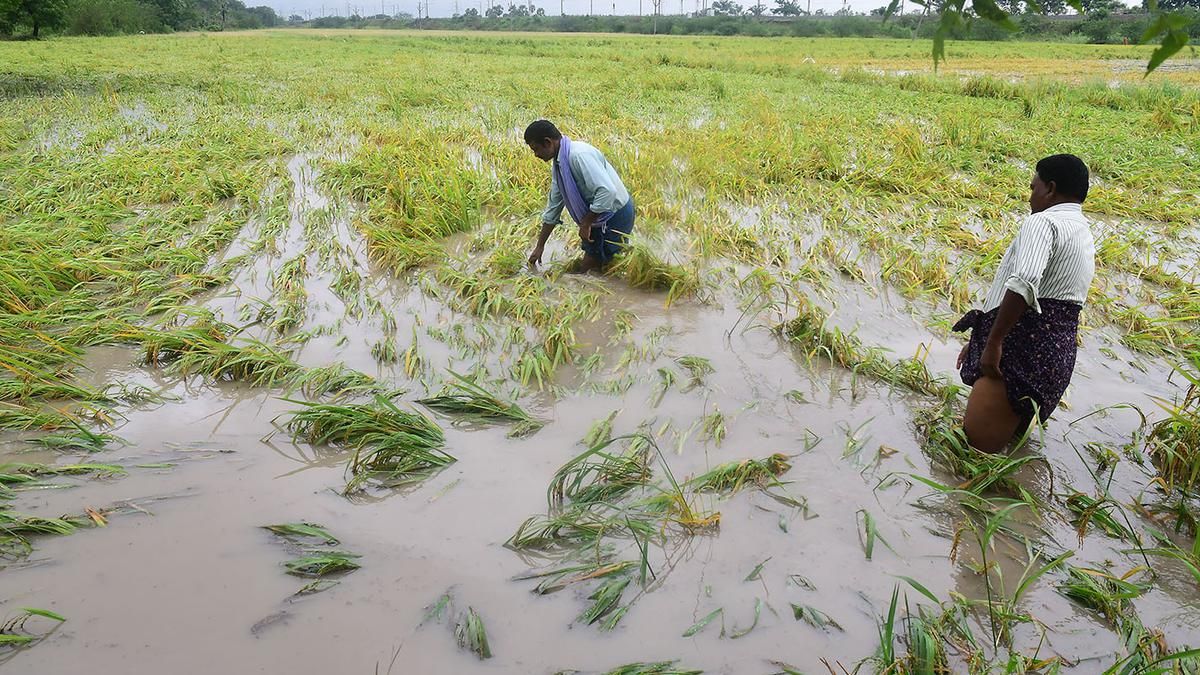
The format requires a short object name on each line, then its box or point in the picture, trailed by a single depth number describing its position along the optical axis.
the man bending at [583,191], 4.09
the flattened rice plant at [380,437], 2.67
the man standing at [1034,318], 2.37
